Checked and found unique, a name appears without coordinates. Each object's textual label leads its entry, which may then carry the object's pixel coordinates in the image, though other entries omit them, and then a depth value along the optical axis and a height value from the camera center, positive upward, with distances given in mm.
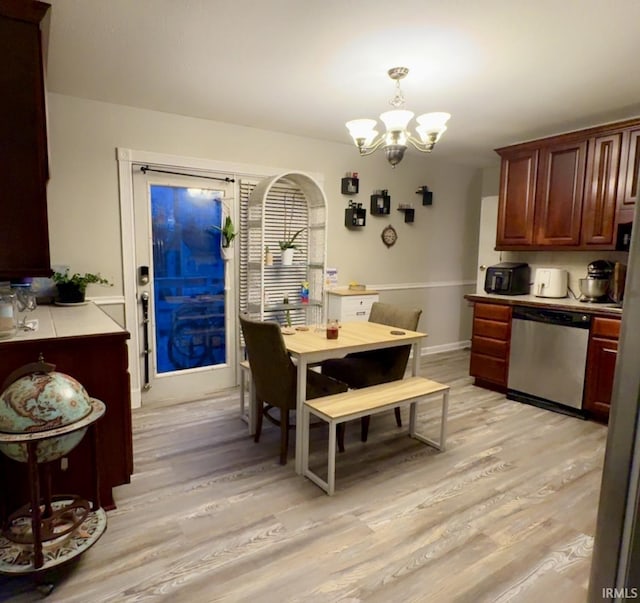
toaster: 4137 -158
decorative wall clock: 5113 +341
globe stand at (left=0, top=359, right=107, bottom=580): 1610 -1123
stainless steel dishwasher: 3555 -821
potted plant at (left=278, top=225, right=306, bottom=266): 4176 +112
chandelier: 2525 +832
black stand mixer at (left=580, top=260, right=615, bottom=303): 3717 -123
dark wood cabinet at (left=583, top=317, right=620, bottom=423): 3352 -802
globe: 1592 -615
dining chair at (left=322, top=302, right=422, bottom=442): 3174 -803
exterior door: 3695 -258
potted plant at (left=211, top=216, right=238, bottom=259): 3961 +239
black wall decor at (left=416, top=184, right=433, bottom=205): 5324 +891
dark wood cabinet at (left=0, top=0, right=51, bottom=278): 1704 +476
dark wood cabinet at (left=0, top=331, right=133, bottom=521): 1912 -785
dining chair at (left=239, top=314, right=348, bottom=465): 2576 -733
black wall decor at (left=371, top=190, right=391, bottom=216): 4927 +706
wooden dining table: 2566 -534
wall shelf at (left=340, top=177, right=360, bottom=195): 4672 +861
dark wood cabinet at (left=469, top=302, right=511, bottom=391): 4102 -809
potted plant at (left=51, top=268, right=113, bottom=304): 3113 -214
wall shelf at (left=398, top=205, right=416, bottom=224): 5220 +639
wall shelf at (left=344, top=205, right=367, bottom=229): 4746 +526
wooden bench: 2393 -860
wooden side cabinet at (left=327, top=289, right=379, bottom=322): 4523 -456
